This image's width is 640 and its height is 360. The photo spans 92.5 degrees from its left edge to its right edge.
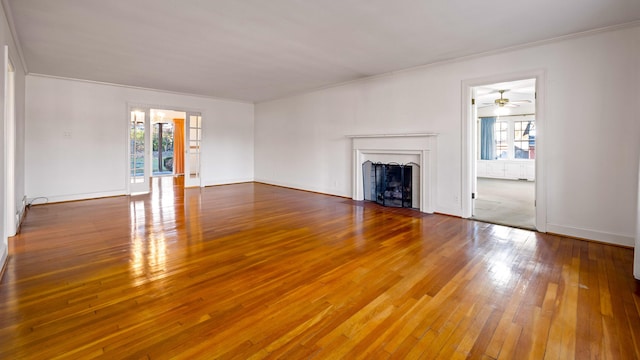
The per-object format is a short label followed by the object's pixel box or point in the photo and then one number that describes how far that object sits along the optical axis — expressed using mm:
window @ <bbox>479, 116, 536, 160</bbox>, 10602
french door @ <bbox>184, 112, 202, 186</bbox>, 8477
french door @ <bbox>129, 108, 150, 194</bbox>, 7371
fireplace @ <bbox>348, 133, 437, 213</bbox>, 5332
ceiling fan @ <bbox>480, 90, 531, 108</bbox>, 7051
